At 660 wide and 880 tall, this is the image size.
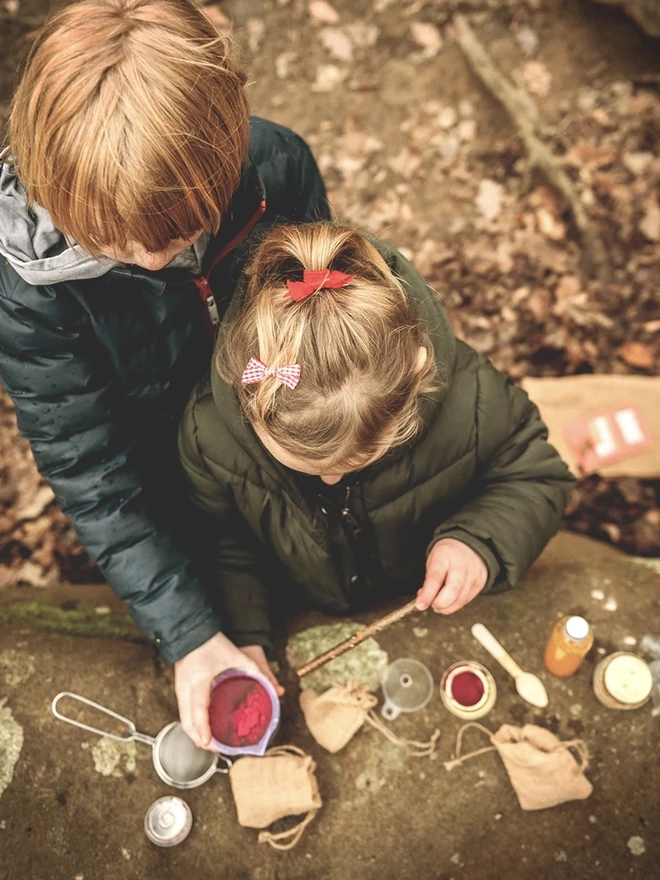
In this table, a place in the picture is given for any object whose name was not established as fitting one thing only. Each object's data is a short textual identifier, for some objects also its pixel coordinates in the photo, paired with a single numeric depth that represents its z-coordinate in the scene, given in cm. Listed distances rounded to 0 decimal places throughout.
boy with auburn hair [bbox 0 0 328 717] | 137
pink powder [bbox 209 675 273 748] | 206
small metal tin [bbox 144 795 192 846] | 201
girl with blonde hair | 160
